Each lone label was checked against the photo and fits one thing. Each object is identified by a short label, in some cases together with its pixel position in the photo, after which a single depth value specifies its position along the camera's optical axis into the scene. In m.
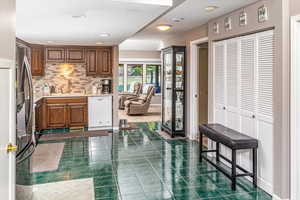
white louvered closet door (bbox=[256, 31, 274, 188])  3.09
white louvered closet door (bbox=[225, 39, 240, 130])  3.80
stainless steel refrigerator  2.28
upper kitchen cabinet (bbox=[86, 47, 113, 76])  7.15
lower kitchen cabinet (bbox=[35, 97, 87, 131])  6.65
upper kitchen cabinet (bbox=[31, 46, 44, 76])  6.88
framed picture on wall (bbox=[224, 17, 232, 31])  3.90
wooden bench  3.25
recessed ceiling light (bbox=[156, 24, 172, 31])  5.06
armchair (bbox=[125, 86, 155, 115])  9.25
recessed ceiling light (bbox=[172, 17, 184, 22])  4.43
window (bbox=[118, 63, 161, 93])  11.74
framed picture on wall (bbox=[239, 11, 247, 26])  3.50
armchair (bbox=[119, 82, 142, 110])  10.70
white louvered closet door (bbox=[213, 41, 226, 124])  4.18
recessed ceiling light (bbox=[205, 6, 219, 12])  3.62
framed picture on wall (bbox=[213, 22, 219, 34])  4.27
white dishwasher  6.92
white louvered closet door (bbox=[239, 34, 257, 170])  3.42
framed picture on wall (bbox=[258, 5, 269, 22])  3.06
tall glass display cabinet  5.95
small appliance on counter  7.26
